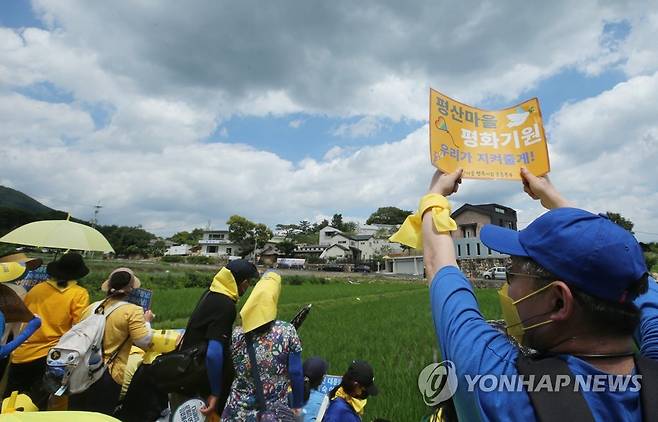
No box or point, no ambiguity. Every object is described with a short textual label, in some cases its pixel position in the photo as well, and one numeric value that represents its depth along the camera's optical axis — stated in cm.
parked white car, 3026
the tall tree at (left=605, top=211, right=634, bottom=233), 3589
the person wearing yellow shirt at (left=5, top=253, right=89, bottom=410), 349
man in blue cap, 87
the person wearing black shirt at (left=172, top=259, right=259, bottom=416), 291
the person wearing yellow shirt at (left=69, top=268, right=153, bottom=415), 306
